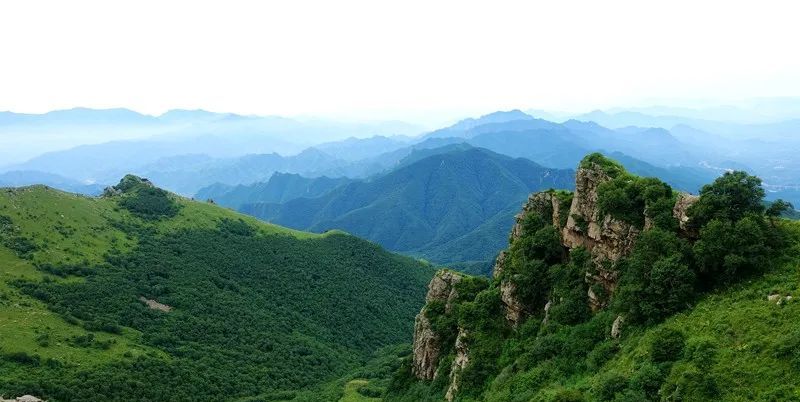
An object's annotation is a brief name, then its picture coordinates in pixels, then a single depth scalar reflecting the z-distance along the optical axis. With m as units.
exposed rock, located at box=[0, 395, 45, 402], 67.06
